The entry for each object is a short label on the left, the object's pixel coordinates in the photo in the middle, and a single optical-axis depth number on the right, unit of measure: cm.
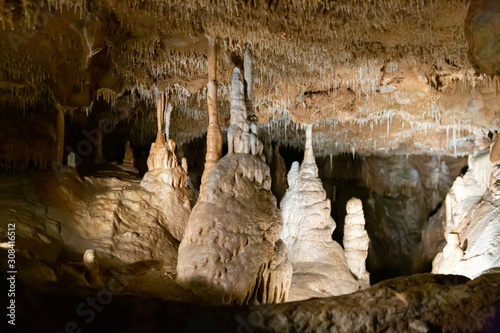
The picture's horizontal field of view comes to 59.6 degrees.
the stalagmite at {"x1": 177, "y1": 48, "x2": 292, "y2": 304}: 650
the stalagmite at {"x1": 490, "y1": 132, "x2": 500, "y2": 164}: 1276
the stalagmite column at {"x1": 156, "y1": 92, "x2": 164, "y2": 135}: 1104
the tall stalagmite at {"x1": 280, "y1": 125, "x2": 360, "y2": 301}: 1091
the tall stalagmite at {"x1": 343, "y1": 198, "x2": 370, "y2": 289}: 1239
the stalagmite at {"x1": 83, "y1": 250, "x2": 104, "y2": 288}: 644
